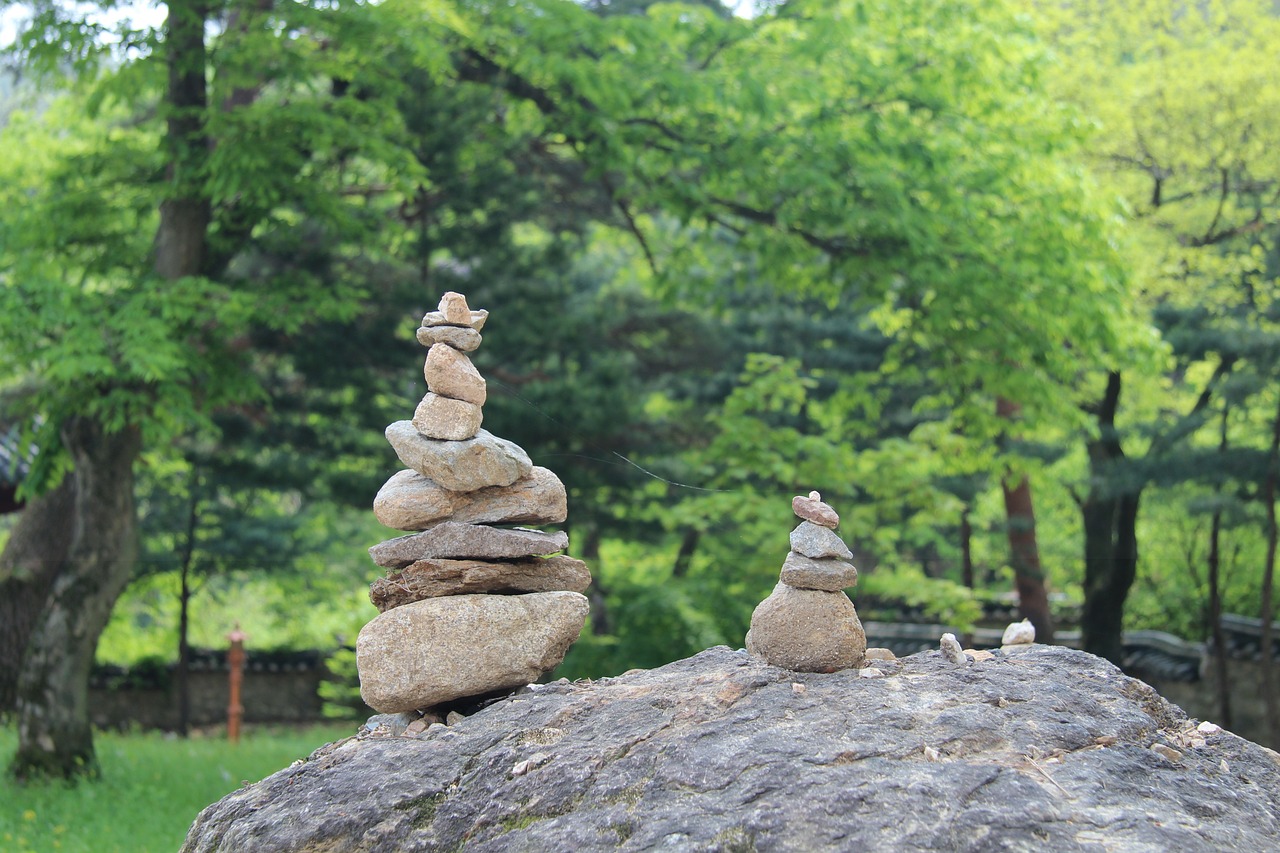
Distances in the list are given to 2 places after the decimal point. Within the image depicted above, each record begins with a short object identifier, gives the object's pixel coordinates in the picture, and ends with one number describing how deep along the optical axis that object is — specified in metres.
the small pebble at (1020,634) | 6.25
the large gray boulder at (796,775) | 3.85
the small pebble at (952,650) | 5.34
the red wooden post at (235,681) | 14.27
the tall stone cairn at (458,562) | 5.21
